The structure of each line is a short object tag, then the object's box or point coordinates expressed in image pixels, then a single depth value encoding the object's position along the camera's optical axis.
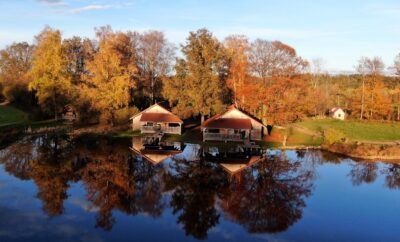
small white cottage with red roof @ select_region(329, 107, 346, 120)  74.81
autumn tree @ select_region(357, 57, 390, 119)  64.62
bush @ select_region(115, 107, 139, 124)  52.06
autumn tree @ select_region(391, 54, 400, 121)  67.23
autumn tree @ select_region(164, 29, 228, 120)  51.41
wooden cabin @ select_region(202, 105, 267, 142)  43.88
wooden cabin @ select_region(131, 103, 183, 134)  48.62
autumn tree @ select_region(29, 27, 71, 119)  55.28
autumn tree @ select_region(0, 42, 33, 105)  70.75
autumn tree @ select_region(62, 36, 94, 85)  65.38
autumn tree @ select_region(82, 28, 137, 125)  50.75
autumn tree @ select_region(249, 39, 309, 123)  46.12
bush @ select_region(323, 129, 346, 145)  41.38
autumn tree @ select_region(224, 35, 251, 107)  49.44
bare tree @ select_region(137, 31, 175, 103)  66.69
